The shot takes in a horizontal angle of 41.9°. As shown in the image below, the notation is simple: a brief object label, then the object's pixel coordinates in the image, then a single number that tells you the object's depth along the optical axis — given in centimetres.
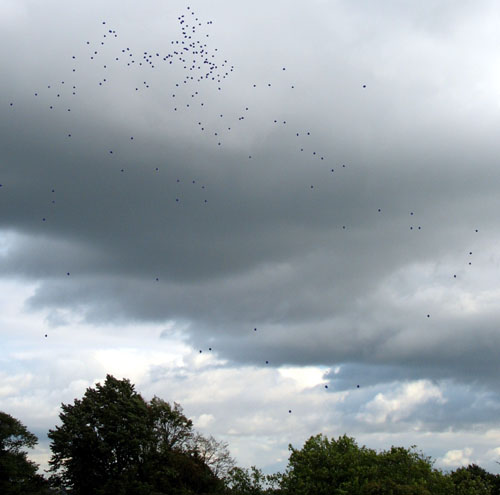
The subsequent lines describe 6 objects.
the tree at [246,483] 6050
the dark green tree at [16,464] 6894
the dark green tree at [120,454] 6944
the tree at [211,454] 7606
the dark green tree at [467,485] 5403
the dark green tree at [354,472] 5216
